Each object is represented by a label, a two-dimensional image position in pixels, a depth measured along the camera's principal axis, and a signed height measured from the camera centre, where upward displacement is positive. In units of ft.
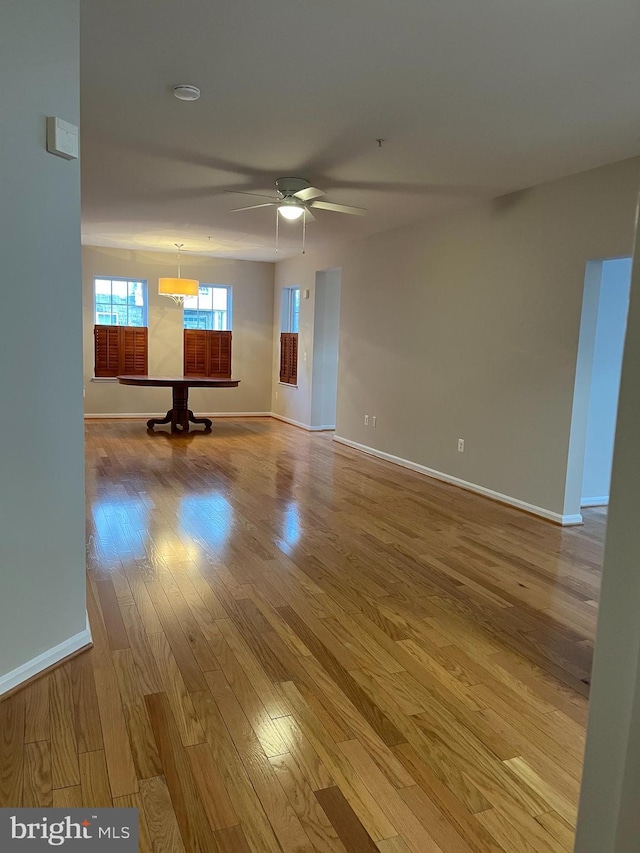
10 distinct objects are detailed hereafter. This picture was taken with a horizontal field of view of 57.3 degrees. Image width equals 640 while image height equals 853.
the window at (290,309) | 30.04 +1.54
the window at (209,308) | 30.14 +1.40
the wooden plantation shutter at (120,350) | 28.63 -0.86
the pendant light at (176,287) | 24.71 +2.00
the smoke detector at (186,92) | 9.64 +4.00
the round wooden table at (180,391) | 24.52 -2.46
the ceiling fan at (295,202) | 14.63 +3.41
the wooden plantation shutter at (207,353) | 30.22 -0.91
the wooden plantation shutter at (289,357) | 29.27 -0.94
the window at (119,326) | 28.53 +0.27
